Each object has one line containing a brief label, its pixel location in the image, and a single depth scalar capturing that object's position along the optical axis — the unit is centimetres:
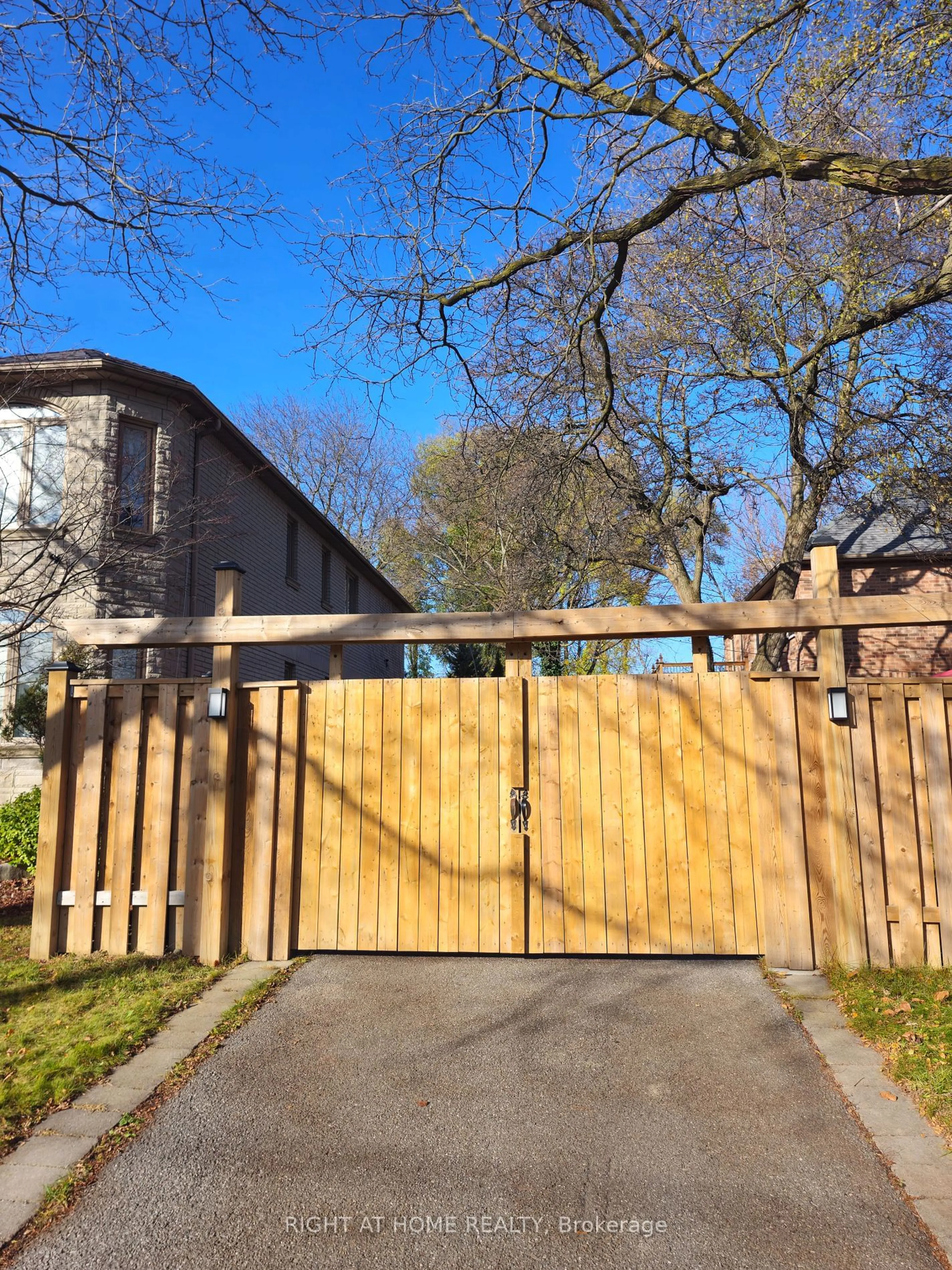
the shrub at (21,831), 928
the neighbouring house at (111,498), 1012
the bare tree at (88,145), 449
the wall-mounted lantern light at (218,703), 572
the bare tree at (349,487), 2830
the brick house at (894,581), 1488
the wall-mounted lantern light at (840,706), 531
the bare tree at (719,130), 533
